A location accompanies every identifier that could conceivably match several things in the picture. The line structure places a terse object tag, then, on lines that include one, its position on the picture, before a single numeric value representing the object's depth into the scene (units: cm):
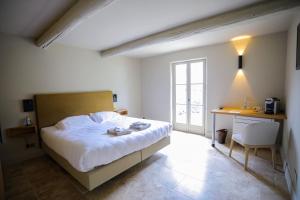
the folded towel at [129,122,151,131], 292
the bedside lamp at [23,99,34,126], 306
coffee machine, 299
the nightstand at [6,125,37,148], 285
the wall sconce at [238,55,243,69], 355
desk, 281
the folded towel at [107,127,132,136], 261
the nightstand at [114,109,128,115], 465
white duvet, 201
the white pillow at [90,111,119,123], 368
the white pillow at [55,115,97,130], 304
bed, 203
